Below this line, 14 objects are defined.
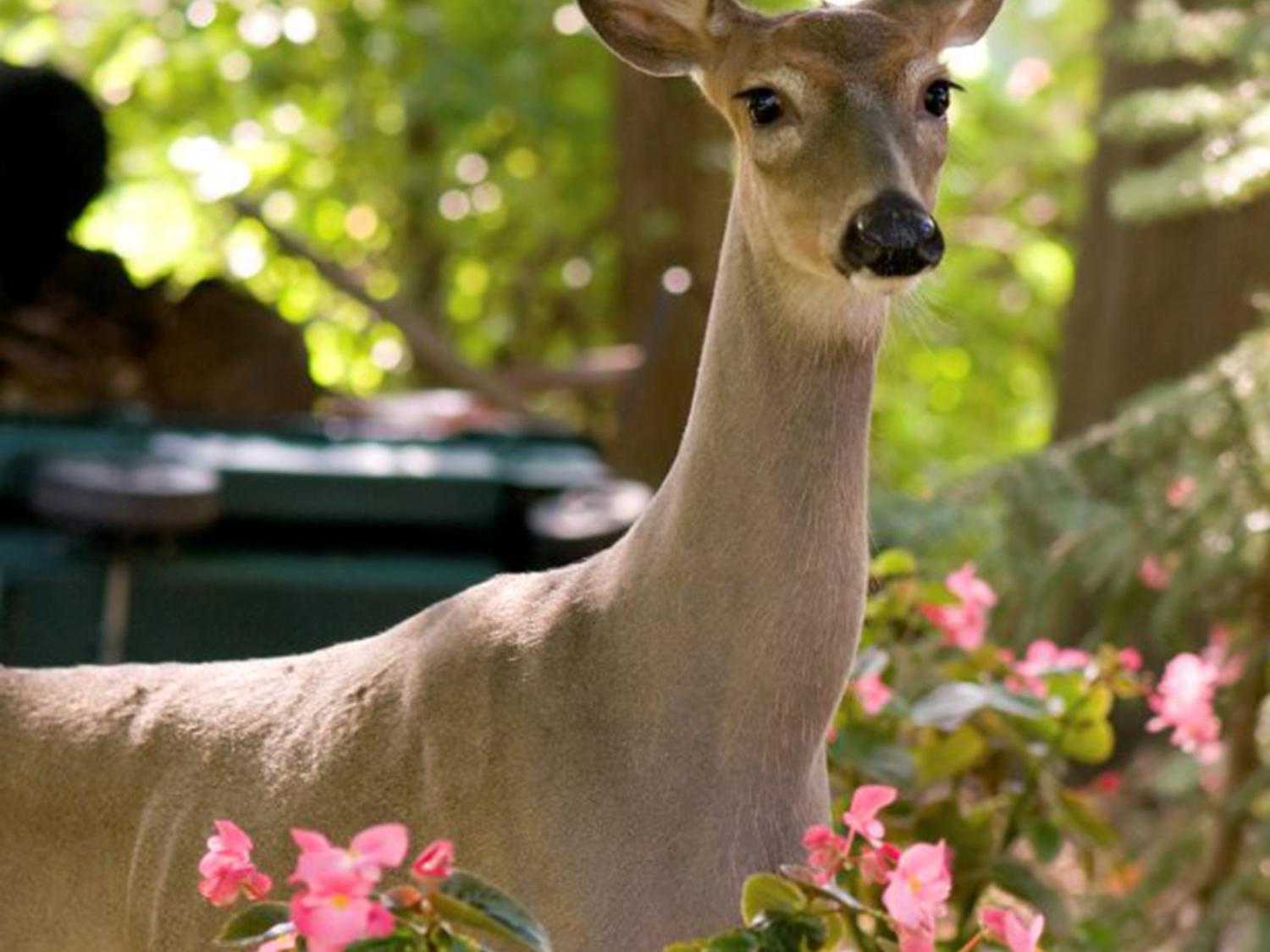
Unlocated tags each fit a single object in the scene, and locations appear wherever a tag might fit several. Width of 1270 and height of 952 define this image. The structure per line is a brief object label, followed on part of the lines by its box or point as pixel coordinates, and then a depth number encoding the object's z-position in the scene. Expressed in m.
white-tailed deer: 5.11
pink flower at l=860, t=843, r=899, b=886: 4.72
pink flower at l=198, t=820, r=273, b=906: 4.54
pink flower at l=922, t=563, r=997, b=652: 7.52
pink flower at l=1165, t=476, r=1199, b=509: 9.41
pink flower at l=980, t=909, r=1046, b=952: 4.59
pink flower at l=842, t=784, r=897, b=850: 4.74
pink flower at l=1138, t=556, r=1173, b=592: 9.86
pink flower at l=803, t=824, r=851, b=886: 4.61
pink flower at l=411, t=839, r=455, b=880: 3.97
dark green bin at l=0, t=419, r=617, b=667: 10.61
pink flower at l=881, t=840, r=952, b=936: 4.46
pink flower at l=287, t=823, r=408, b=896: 3.85
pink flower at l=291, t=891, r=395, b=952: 3.80
